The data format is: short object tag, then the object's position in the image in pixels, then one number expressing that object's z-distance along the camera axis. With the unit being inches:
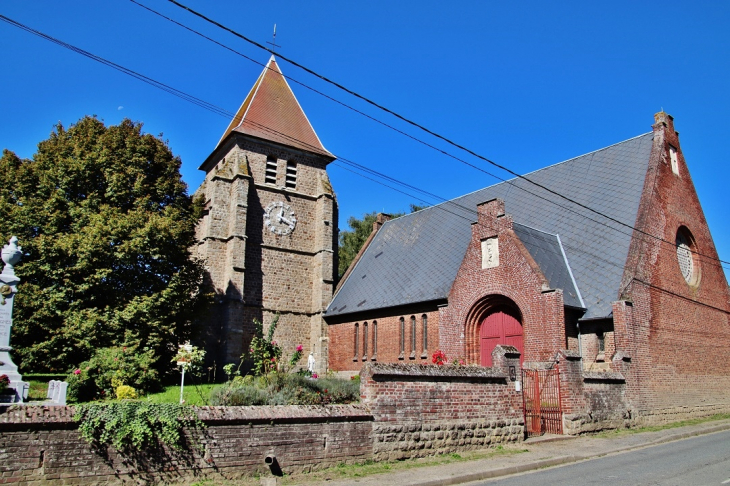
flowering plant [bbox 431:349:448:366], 712.4
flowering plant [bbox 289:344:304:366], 557.0
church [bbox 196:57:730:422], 749.9
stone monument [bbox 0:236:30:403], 516.3
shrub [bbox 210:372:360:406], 442.3
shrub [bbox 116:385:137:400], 432.5
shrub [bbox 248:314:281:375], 566.3
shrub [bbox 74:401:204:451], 326.0
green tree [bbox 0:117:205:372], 831.7
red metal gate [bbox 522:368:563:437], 612.1
